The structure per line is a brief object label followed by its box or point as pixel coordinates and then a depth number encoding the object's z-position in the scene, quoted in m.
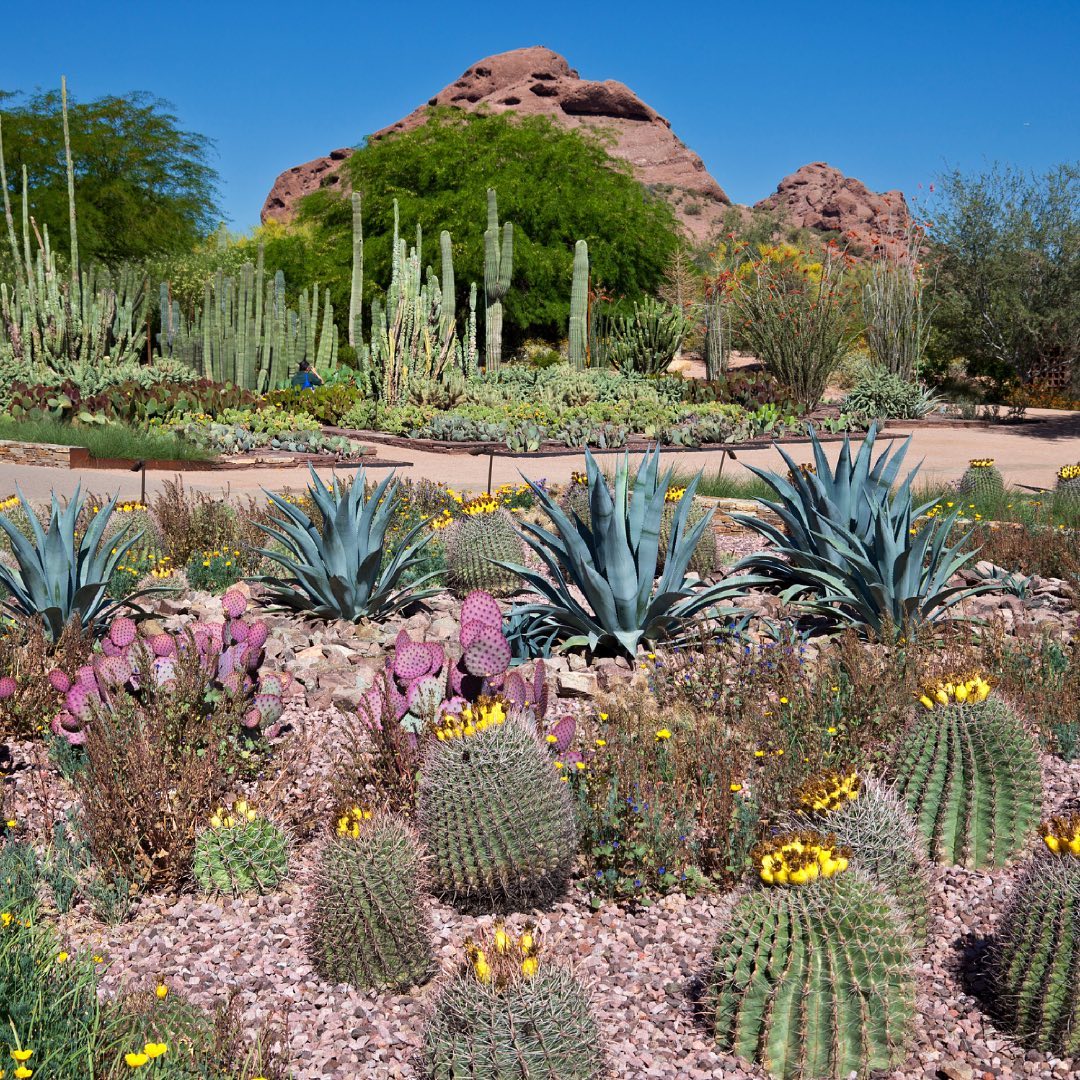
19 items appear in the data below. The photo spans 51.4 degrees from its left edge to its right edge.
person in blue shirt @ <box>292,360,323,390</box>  20.77
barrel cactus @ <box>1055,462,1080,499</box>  9.62
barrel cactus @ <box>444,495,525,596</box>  6.91
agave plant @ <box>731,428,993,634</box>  5.66
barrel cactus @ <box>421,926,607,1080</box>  2.45
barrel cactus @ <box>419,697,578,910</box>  3.31
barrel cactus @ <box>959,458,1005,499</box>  10.12
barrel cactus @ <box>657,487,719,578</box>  7.23
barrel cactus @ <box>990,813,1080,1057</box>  2.69
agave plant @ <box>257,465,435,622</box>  6.16
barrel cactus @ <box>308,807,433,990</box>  3.03
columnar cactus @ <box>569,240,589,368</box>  26.00
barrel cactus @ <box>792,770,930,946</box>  3.12
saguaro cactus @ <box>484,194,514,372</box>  24.95
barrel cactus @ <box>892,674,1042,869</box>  3.59
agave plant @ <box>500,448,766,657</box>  5.48
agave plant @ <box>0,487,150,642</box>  5.80
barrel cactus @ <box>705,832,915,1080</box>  2.61
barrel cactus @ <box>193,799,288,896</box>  3.61
